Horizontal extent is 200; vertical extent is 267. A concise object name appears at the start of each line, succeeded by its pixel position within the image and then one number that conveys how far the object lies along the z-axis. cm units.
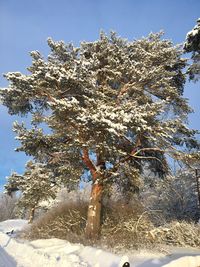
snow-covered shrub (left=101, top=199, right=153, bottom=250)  708
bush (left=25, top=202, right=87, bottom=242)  952
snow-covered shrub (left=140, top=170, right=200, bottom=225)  1934
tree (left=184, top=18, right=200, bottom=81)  742
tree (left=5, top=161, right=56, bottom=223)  925
